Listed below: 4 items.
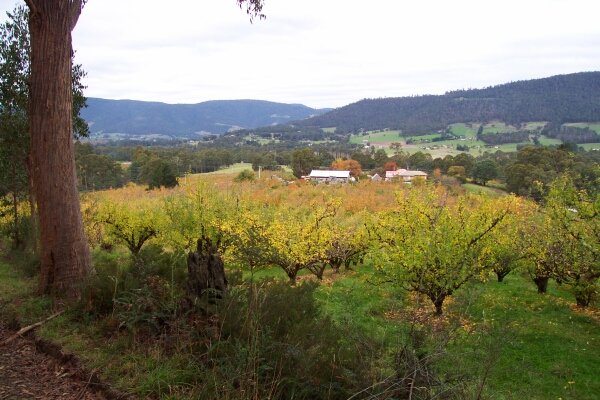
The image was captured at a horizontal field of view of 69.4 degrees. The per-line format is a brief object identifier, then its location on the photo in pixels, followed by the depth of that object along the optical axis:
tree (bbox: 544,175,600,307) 8.36
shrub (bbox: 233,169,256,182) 39.41
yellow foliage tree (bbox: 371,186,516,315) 8.30
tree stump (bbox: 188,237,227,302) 4.31
